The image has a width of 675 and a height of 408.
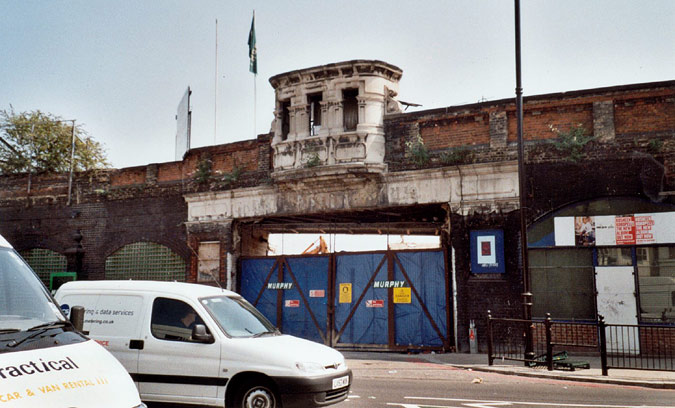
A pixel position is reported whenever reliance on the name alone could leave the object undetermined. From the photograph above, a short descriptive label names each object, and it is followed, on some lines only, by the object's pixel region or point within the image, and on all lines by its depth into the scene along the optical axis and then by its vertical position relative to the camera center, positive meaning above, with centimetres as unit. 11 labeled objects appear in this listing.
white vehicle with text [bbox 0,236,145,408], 375 -61
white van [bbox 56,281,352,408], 714 -101
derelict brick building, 1502 +166
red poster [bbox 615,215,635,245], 1480 +84
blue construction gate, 1711 -90
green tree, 2467 +488
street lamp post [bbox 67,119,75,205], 2323 +350
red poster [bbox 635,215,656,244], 1461 +85
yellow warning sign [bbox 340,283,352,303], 1827 -78
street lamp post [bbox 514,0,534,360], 1341 +132
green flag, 2228 +770
